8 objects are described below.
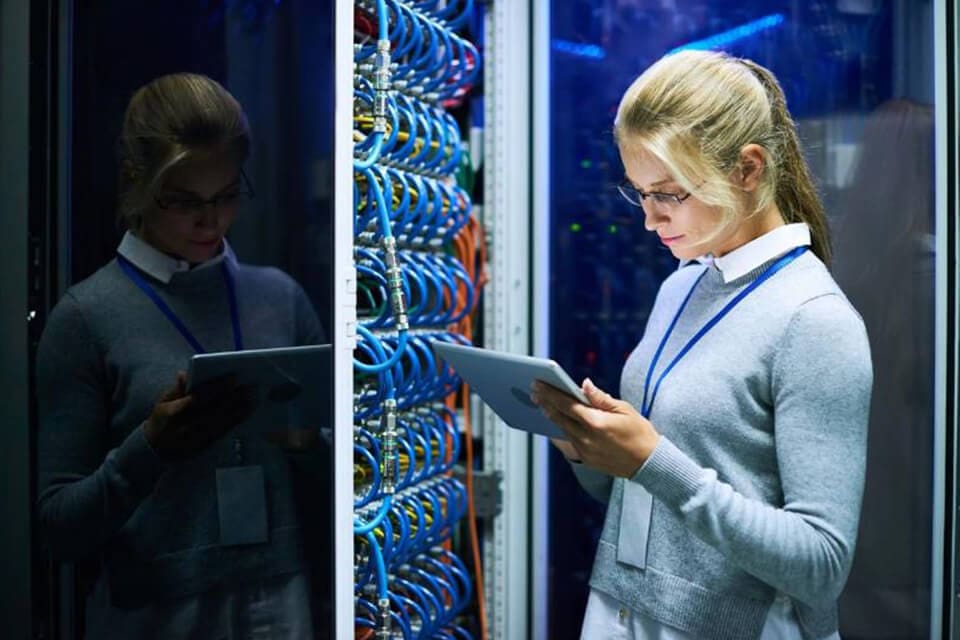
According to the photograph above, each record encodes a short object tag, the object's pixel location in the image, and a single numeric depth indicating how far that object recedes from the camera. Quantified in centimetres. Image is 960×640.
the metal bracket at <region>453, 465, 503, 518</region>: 234
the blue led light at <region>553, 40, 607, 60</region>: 235
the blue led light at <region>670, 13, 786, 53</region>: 209
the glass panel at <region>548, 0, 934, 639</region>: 190
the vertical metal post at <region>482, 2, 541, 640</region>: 233
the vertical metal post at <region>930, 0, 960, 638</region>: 183
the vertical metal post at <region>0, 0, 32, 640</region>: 113
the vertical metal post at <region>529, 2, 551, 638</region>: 237
